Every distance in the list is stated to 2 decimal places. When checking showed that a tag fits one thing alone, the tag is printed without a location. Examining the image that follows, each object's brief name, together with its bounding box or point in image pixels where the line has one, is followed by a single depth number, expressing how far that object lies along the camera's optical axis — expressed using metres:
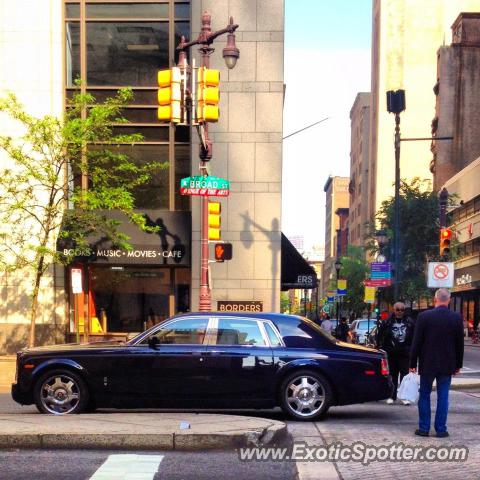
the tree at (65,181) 21.41
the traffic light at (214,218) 17.89
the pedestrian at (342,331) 38.18
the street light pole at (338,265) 48.30
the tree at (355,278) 83.49
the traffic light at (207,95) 15.55
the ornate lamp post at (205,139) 17.52
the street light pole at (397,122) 31.42
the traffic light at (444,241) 23.95
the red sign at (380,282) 30.08
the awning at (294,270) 25.86
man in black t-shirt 14.23
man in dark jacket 9.50
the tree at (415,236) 51.78
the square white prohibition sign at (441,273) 21.62
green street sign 18.16
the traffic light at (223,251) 18.34
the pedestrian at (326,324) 31.91
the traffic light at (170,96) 15.20
